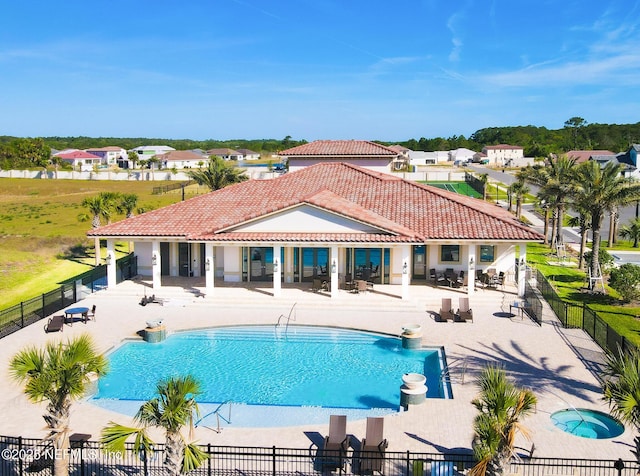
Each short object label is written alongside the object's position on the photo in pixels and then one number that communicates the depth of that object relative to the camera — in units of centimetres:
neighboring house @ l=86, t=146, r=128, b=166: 17825
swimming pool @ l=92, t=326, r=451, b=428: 2073
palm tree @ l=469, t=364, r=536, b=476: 1239
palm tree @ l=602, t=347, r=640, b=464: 1259
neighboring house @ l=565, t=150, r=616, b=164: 13425
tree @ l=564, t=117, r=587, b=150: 18070
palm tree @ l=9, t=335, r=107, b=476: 1338
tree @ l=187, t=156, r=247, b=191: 5203
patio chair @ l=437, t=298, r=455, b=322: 2838
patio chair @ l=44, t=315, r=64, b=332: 2652
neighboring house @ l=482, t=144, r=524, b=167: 16888
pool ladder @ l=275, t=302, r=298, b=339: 2788
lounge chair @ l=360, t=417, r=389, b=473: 1505
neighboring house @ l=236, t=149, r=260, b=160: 19179
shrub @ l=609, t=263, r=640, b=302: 3097
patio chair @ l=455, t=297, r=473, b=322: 2820
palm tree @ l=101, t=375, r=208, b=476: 1255
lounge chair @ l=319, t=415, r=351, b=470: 1518
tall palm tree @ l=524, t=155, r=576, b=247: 4288
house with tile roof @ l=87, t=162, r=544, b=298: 3164
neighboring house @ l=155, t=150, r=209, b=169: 15438
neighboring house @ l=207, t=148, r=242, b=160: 17958
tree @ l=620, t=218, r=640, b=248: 5166
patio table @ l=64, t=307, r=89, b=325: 2753
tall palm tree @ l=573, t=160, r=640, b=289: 3319
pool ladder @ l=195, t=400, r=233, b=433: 1770
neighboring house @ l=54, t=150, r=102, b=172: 16118
